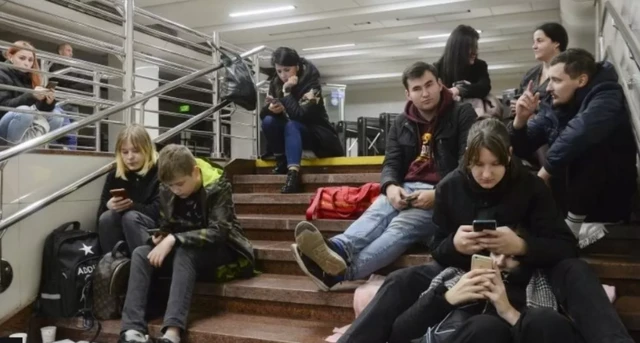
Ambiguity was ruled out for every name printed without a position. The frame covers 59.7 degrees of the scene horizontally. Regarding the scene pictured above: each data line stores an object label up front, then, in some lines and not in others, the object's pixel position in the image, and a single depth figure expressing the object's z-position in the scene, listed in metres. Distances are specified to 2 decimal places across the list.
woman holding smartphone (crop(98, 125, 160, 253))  2.82
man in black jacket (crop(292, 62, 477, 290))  2.46
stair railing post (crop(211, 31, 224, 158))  4.32
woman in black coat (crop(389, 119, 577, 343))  1.82
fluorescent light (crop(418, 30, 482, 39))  9.07
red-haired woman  3.21
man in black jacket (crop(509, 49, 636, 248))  2.30
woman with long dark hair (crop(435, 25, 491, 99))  3.28
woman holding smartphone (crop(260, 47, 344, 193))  3.78
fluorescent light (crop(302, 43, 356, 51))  9.80
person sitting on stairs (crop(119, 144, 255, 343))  2.45
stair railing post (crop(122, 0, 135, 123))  3.49
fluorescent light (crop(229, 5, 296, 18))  7.83
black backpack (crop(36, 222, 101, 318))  2.70
